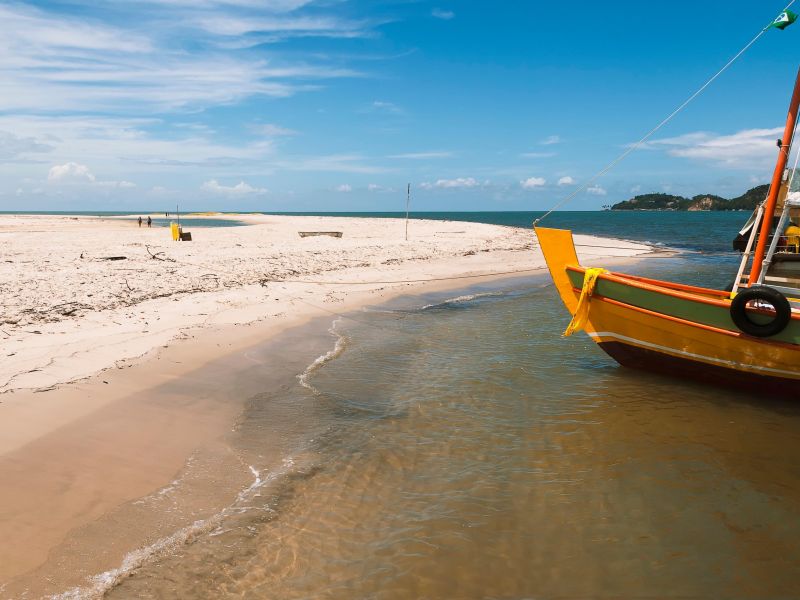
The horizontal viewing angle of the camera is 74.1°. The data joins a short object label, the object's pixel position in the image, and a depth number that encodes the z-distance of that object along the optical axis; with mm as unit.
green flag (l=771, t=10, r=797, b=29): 9062
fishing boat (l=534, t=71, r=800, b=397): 7969
